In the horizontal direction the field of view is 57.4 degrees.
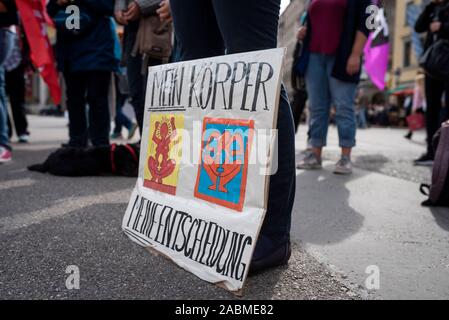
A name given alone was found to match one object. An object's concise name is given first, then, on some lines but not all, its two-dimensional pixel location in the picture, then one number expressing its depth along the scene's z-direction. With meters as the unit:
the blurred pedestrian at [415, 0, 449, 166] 3.98
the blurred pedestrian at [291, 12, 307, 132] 3.58
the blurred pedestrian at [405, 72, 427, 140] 6.94
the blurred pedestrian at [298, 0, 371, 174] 3.24
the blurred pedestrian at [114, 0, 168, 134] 2.99
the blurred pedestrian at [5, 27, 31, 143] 5.08
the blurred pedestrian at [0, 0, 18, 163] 3.52
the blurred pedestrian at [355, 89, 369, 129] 16.82
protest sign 1.22
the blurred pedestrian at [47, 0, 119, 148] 3.40
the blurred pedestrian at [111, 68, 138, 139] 6.09
